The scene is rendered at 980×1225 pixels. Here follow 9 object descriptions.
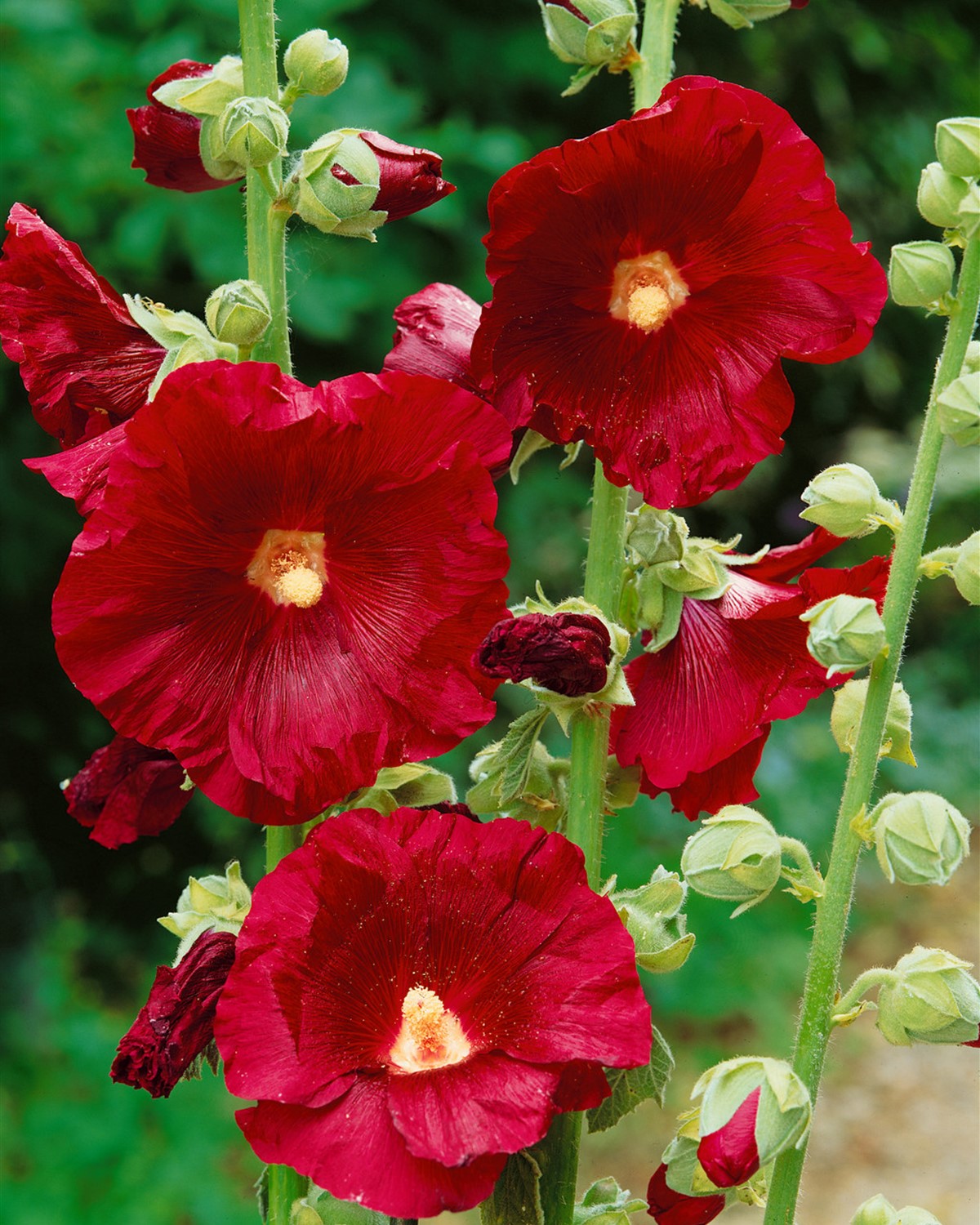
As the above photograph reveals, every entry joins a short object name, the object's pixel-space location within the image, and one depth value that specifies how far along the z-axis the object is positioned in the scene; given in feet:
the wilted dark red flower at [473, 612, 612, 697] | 2.83
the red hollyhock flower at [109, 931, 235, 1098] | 2.89
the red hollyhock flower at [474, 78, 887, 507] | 2.88
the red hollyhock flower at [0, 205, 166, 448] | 2.98
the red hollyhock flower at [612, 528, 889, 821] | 3.01
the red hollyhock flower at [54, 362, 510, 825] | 2.85
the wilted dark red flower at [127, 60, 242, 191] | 3.06
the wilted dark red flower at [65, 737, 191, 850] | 3.11
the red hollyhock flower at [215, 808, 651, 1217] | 2.78
